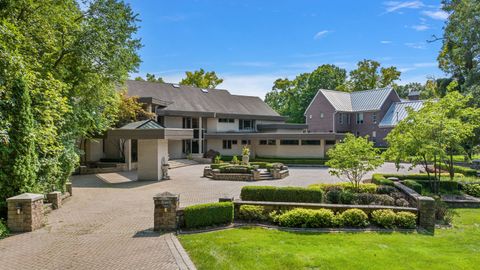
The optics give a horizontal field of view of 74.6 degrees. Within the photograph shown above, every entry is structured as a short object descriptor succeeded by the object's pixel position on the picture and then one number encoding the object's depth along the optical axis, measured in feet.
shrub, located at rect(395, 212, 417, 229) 33.73
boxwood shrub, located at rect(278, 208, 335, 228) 32.99
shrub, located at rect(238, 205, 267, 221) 34.63
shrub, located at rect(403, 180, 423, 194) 50.98
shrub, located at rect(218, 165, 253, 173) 71.51
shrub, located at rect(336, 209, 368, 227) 33.40
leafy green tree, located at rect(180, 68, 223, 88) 166.20
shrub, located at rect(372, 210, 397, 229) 33.63
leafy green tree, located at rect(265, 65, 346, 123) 185.47
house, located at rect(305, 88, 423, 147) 135.13
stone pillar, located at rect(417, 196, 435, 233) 34.06
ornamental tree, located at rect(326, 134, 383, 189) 43.57
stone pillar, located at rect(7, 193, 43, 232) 30.94
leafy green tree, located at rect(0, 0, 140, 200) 32.96
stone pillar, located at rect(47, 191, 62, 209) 40.81
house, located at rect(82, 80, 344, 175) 90.27
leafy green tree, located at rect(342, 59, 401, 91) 180.65
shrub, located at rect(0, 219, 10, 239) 29.22
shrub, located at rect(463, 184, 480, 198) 54.58
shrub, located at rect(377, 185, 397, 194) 46.60
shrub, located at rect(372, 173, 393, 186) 52.70
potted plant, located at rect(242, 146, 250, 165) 81.36
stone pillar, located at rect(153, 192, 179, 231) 31.01
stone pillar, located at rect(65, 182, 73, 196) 48.62
